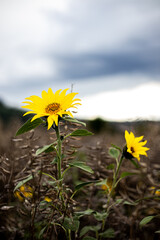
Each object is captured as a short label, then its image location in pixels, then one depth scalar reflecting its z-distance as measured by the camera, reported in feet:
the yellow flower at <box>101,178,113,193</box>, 8.99
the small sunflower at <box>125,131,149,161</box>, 5.34
